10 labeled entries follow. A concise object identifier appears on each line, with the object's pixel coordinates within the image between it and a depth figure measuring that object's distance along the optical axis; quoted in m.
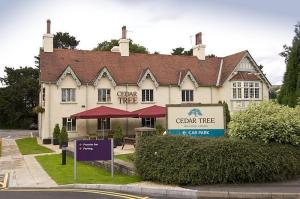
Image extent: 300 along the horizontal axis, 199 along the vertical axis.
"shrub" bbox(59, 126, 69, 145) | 38.07
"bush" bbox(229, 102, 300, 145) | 16.06
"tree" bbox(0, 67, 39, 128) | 71.88
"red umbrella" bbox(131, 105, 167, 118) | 41.44
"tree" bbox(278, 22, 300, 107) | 23.75
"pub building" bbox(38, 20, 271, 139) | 43.59
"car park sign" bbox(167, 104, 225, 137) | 17.92
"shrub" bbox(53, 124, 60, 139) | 41.16
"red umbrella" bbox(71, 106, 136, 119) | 39.84
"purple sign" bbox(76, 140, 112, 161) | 17.47
